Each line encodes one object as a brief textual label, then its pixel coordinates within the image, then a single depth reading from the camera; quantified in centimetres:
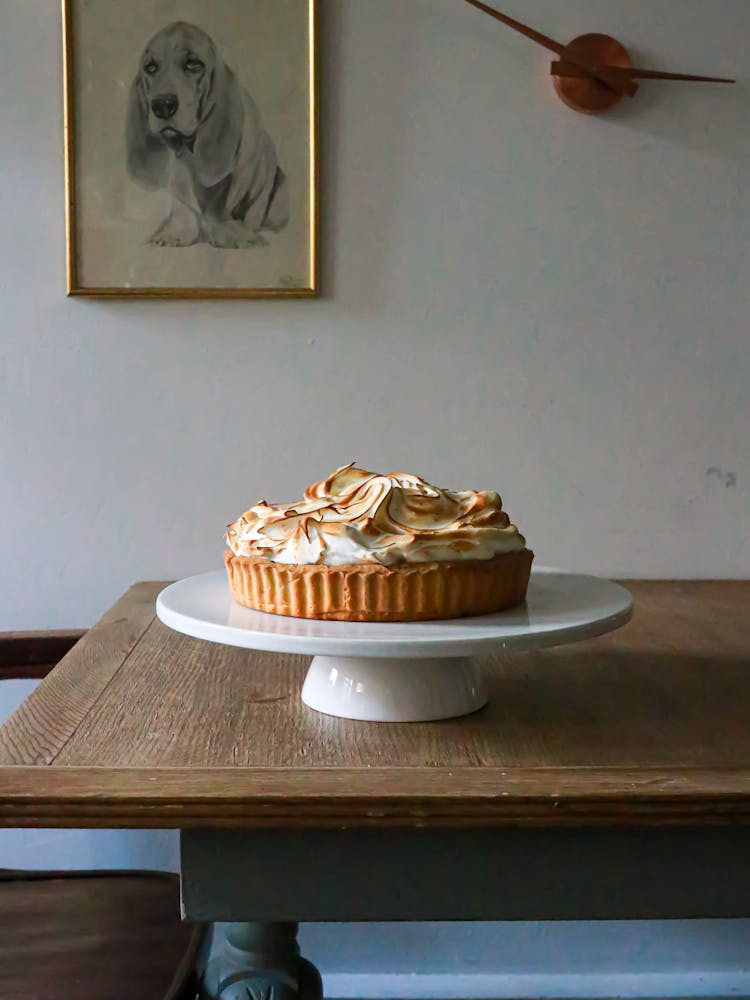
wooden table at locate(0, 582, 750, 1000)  66
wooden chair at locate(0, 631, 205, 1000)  91
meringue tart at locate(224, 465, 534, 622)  80
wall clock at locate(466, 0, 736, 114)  138
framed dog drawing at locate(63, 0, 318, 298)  138
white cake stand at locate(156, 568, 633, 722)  71
